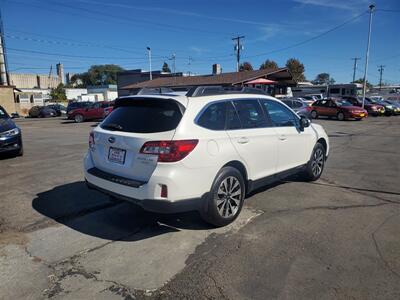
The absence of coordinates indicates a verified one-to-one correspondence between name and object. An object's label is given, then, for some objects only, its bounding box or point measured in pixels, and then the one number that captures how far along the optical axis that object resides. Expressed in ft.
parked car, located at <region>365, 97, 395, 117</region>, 99.71
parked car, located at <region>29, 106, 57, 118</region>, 135.23
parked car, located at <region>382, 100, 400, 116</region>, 99.96
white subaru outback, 12.71
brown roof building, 115.90
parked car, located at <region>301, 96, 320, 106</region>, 122.99
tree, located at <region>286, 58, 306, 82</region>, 281.33
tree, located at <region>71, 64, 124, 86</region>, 396.78
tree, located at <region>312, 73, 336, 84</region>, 450.21
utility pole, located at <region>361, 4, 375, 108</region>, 100.20
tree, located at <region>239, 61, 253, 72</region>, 276.41
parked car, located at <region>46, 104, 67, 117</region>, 140.67
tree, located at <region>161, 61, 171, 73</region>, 366.43
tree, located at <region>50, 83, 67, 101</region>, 212.84
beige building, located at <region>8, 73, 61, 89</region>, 290.15
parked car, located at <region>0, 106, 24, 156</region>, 29.66
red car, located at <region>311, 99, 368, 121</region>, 80.94
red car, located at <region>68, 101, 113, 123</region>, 93.50
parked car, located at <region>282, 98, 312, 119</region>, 73.20
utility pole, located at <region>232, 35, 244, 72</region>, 160.76
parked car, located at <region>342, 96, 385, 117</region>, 97.50
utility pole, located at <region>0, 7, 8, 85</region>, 128.06
